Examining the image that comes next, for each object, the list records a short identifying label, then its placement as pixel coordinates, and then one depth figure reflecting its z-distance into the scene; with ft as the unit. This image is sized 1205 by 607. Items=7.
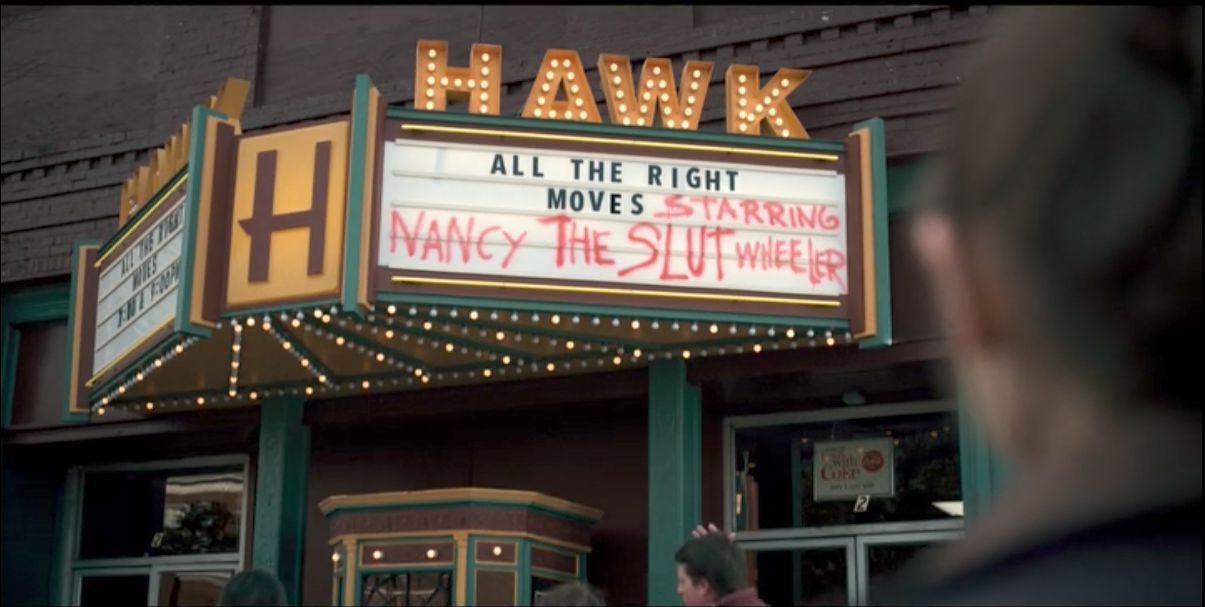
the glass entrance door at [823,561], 34.76
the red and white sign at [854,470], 35.35
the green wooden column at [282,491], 38.91
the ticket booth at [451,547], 34.19
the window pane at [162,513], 43.06
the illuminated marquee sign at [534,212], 29.99
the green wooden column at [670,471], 34.19
